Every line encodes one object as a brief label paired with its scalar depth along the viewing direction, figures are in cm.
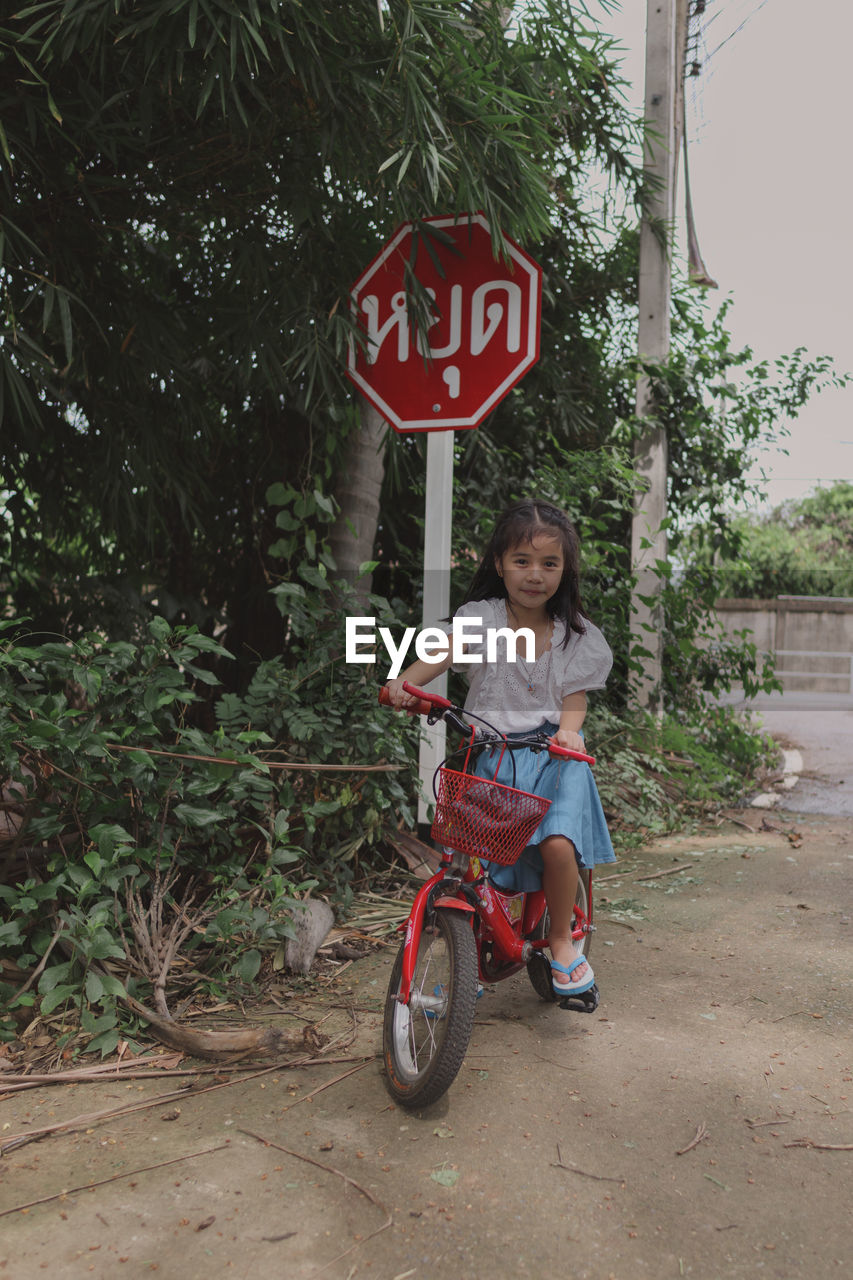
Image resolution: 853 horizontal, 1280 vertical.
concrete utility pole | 646
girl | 269
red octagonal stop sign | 359
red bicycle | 235
